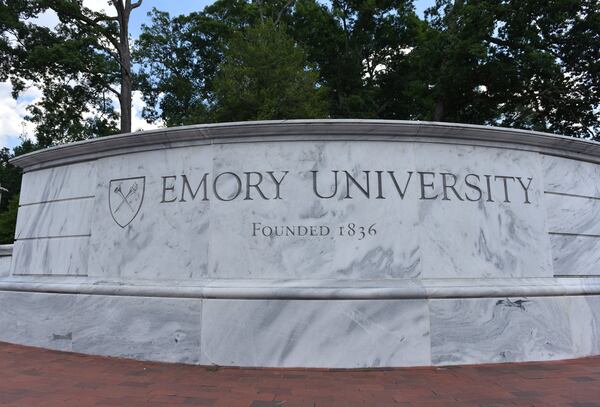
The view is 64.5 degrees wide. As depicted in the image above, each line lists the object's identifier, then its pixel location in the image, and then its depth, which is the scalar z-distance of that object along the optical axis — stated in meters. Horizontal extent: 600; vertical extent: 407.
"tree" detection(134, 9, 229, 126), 26.44
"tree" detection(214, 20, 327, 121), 16.20
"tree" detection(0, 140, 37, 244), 35.62
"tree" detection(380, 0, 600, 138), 17.36
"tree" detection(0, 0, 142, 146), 20.00
